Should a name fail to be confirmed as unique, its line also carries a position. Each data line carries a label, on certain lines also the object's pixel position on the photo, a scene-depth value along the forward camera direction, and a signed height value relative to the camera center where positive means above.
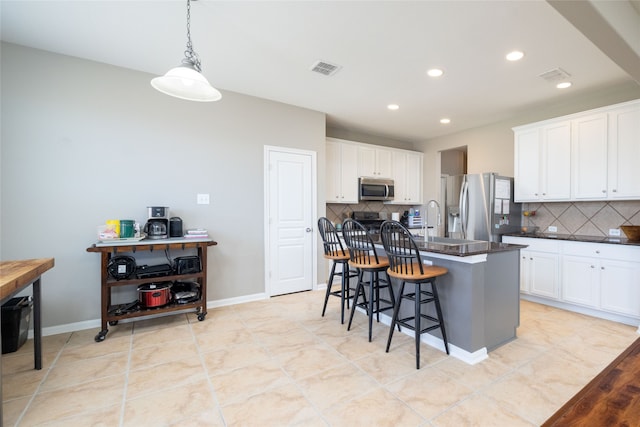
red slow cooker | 2.86 -0.85
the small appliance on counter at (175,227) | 3.13 -0.17
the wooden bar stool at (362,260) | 2.60 -0.47
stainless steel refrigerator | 3.99 +0.06
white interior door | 3.93 -0.12
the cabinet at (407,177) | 5.62 +0.72
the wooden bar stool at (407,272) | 2.18 -0.48
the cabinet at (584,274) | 2.94 -0.71
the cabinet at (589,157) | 3.32 +0.67
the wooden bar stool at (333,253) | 3.07 -0.47
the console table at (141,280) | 2.63 -0.67
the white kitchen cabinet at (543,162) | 3.62 +0.68
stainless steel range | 5.06 -0.13
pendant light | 1.88 +0.90
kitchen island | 2.22 -0.70
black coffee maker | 2.99 -0.12
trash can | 2.38 -0.96
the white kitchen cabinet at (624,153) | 3.09 +0.67
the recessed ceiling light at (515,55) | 2.65 +1.51
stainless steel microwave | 5.01 +0.42
